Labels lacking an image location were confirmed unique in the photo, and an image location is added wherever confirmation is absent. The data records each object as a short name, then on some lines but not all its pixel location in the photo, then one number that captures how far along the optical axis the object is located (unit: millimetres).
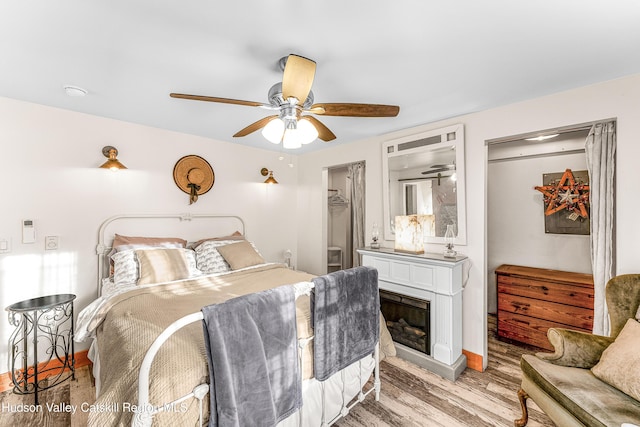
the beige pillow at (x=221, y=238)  3320
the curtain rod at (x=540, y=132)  2117
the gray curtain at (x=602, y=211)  2049
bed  1126
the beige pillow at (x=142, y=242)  2723
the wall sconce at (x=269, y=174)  3963
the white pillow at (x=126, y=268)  2424
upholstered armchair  1390
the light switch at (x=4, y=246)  2301
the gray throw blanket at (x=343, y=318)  1627
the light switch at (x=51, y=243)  2494
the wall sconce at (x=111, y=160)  2674
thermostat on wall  2385
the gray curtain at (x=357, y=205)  3678
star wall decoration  2998
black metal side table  2186
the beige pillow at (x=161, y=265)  2443
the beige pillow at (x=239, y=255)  3020
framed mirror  2678
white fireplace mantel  2465
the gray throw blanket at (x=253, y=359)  1144
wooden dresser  2686
